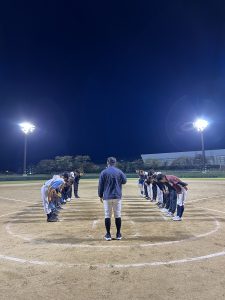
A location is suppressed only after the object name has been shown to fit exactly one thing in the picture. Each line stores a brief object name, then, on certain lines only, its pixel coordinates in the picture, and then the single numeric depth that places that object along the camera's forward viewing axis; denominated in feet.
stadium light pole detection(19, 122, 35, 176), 134.17
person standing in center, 20.12
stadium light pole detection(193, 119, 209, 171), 130.68
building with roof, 162.34
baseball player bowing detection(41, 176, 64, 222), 27.67
